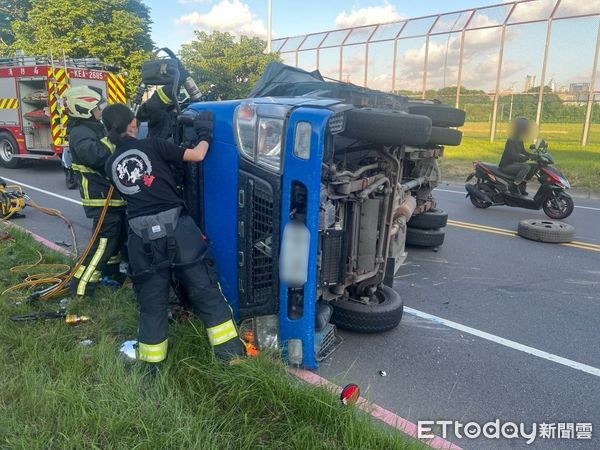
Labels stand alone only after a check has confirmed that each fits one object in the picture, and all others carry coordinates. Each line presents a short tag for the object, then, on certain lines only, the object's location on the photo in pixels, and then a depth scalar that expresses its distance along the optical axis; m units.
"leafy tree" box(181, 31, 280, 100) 19.20
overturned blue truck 2.77
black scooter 7.75
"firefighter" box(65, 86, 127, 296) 3.83
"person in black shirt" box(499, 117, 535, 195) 8.01
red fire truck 10.95
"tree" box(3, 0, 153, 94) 20.75
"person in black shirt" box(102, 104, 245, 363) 2.87
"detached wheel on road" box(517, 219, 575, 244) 6.31
